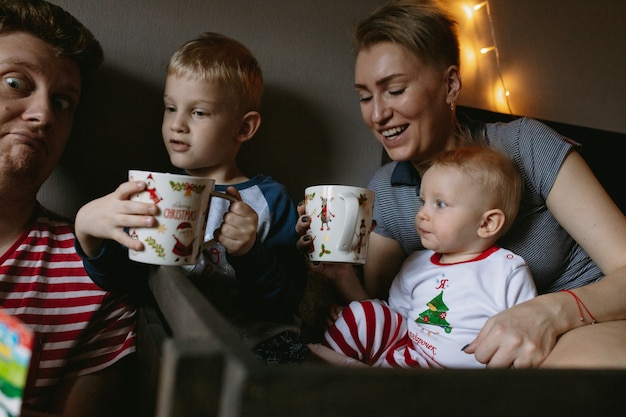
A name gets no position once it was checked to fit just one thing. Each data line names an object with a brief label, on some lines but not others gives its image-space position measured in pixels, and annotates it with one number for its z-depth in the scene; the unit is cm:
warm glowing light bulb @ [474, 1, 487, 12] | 176
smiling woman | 105
